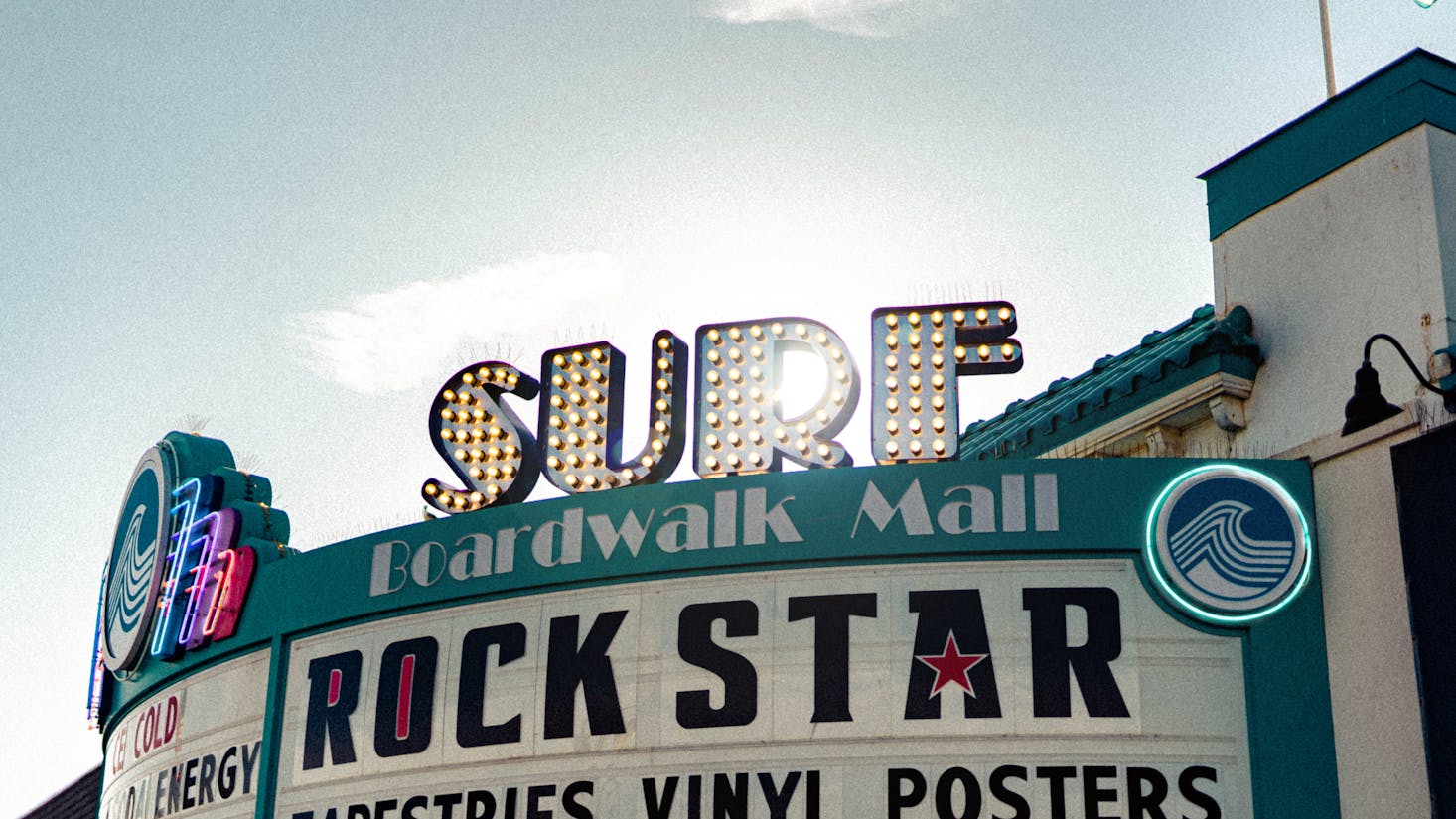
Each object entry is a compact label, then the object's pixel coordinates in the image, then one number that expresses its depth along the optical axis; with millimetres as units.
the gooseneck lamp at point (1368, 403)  16062
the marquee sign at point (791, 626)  16406
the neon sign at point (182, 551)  21938
